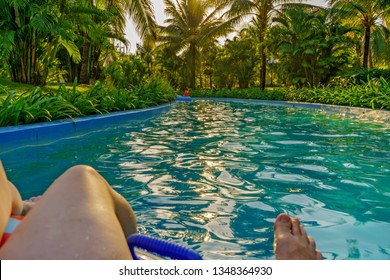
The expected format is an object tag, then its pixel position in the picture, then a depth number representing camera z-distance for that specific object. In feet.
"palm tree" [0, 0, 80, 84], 33.94
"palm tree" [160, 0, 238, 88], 105.48
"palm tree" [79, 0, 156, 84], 47.65
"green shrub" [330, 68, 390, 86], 56.95
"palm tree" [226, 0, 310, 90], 75.97
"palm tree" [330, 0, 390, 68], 61.62
